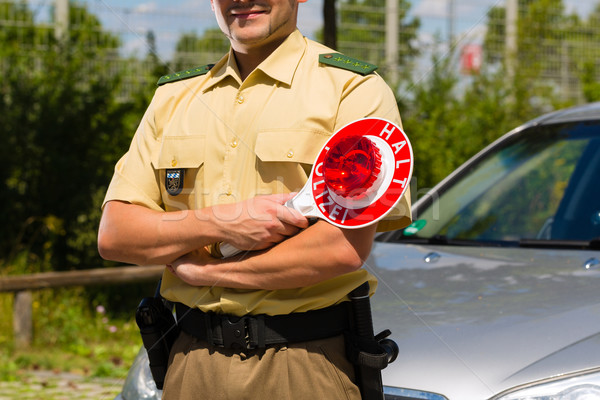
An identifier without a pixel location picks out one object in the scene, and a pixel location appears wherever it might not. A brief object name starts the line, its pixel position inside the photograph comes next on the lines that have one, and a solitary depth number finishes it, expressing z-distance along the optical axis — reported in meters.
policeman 1.82
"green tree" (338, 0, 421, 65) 9.56
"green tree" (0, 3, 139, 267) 6.95
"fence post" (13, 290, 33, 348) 5.82
